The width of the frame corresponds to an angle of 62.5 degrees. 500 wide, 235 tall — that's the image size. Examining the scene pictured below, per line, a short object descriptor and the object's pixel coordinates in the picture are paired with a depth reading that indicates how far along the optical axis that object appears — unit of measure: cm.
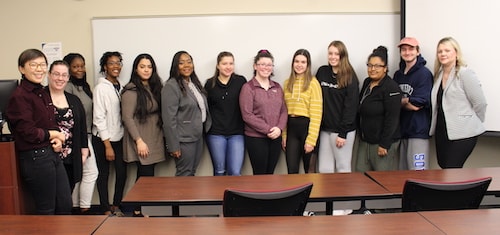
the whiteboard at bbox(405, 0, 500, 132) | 363
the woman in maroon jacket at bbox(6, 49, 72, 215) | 268
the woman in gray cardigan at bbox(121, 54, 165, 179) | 365
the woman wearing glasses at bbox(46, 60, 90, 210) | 300
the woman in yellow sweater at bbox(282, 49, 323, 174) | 381
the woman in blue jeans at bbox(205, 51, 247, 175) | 384
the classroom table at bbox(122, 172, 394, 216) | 221
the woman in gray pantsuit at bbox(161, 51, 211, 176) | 363
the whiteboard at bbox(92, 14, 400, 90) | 409
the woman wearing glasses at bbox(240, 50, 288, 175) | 376
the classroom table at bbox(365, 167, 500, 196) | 240
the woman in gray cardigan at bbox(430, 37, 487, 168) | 335
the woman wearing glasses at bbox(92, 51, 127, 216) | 368
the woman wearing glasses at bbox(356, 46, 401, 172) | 362
